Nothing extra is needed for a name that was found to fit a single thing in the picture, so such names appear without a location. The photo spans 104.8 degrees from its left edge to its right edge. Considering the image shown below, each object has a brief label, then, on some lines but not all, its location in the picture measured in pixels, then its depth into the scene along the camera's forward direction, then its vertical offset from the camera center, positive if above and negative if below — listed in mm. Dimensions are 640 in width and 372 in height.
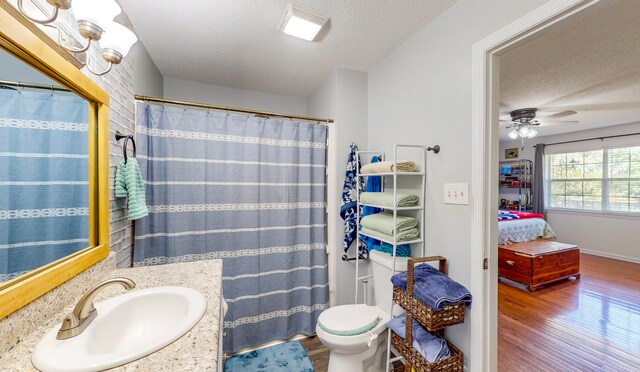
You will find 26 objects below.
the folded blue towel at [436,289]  1145 -520
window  4160 +57
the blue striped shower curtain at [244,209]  1698 -200
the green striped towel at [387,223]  1535 -256
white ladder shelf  1487 -152
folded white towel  1554 +108
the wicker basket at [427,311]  1133 -615
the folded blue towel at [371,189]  1897 -46
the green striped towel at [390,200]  1528 -107
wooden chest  2982 -1010
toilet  1420 -863
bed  3562 -683
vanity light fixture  813 +558
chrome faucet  691 -391
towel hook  1290 +240
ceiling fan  3196 +901
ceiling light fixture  1386 +960
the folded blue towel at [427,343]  1177 -800
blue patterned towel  2004 -171
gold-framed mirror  676 +17
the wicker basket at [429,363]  1155 -865
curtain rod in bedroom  4087 +812
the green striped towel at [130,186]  1273 -14
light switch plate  1273 -54
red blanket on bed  4041 -542
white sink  598 -445
